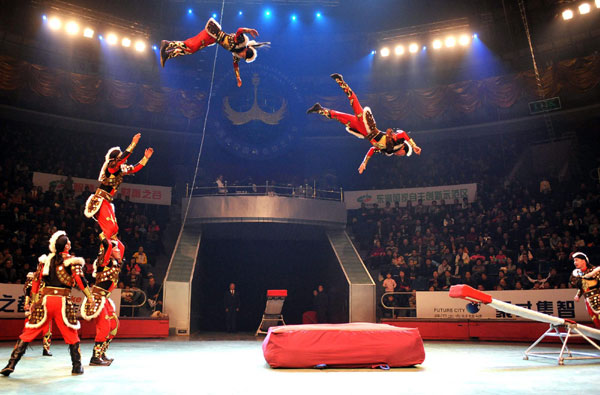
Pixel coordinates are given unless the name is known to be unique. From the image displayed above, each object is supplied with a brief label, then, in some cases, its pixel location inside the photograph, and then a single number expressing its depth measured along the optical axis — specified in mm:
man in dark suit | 15078
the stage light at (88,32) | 20034
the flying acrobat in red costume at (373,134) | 7262
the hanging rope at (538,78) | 17672
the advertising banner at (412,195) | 19516
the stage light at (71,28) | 19625
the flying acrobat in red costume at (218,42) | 6465
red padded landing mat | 6934
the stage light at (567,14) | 19234
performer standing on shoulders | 7180
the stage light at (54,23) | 19281
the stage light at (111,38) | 20562
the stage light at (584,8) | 18766
